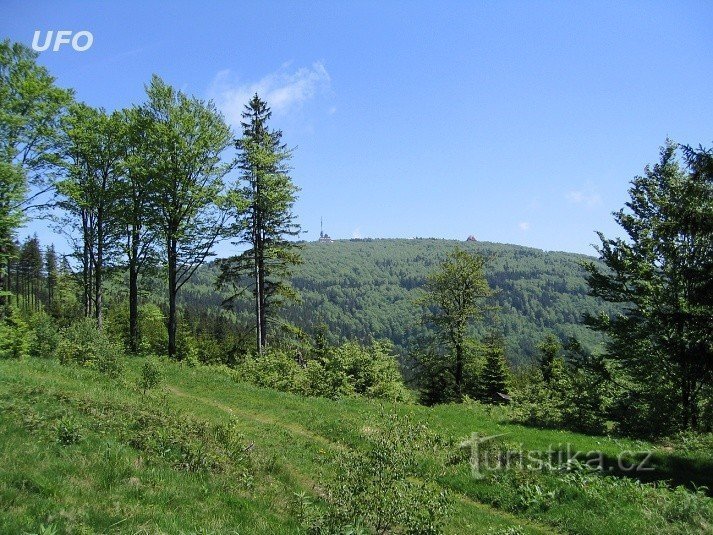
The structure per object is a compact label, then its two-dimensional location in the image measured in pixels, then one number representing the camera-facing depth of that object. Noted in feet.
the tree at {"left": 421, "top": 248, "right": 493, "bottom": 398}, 132.98
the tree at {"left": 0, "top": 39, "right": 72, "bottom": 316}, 73.97
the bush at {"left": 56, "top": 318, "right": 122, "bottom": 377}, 63.46
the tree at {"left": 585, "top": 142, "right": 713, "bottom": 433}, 64.64
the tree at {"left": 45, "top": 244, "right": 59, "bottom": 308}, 336.08
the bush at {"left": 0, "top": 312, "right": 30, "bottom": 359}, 68.05
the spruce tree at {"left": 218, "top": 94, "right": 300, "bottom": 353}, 102.99
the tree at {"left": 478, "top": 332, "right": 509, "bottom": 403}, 173.47
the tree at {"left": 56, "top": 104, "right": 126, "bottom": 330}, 90.17
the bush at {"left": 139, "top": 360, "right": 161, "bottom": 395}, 52.01
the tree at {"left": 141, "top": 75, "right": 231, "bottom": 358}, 89.97
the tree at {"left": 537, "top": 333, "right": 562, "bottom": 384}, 189.53
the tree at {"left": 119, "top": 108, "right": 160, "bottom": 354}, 90.79
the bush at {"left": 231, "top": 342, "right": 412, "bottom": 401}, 87.51
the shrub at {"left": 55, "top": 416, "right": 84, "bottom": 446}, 29.45
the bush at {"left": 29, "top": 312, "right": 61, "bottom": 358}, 73.80
